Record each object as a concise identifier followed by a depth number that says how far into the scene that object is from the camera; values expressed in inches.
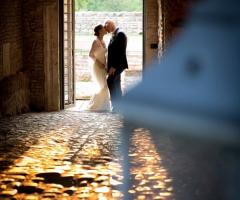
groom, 442.9
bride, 453.4
